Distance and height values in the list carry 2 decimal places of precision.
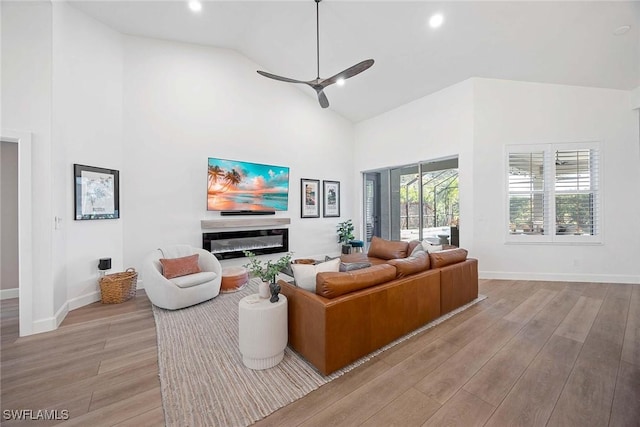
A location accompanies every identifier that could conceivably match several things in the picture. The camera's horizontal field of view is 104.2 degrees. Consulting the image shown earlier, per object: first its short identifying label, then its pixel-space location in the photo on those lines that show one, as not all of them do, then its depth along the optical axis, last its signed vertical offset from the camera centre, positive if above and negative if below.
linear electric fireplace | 4.77 -0.60
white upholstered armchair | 3.20 -0.88
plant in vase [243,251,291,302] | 2.19 -0.57
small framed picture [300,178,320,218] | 6.09 +0.37
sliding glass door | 5.25 +0.25
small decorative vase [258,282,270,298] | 2.22 -0.69
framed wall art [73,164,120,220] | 3.38 +0.30
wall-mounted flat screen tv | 4.77 +0.56
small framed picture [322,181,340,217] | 6.52 +0.38
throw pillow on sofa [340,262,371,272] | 2.49 -0.55
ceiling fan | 2.87 +1.70
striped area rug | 1.65 -1.31
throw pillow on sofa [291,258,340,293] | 2.28 -0.56
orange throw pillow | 3.48 -0.76
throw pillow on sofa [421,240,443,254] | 3.50 -0.50
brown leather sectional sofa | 1.98 -0.87
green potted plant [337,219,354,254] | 6.58 -0.55
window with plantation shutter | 4.38 +0.35
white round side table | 2.03 -0.99
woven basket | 3.49 -1.05
